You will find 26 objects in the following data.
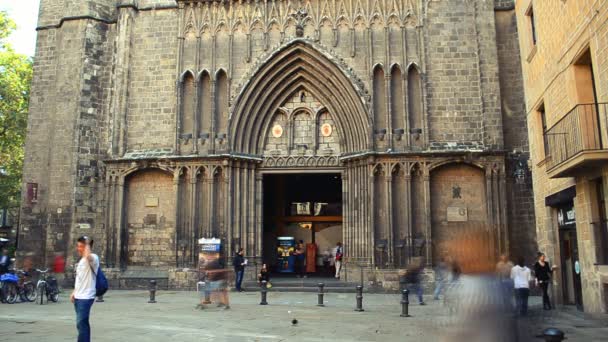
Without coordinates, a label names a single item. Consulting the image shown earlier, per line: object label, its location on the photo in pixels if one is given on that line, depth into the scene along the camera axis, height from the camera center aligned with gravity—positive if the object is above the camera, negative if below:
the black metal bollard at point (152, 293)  16.47 -1.09
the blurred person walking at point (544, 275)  14.50 -0.62
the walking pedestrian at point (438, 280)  16.29 -0.89
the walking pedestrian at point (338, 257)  22.88 -0.12
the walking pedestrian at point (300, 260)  25.64 -0.25
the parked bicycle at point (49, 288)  16.22 -0.89
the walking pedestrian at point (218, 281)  14.51 -0.67
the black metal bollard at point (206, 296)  14.71 -1.08
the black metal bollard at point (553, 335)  4.80 -0.73
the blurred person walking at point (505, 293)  5.10 -0.38
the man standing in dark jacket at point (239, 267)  19.86 -0.42
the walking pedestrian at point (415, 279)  15.94 -0.74
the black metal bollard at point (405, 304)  13.23 -1.21
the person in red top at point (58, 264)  18.53 -0.22
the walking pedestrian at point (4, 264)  16.85 -0.17
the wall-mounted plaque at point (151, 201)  22.31 +2.23
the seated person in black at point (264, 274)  20.41 -0.72
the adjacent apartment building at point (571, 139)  11.69 +2.64
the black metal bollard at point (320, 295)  15.72 -1.16
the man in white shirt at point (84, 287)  7.31 -0.40
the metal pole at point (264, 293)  15.79 -1.08
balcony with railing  11.23 +2.44
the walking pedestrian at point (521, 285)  13.39 -0.80
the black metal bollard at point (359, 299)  14.45 -1.19
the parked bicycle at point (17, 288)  16.33 -0.89
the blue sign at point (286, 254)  26.08 +0.04
